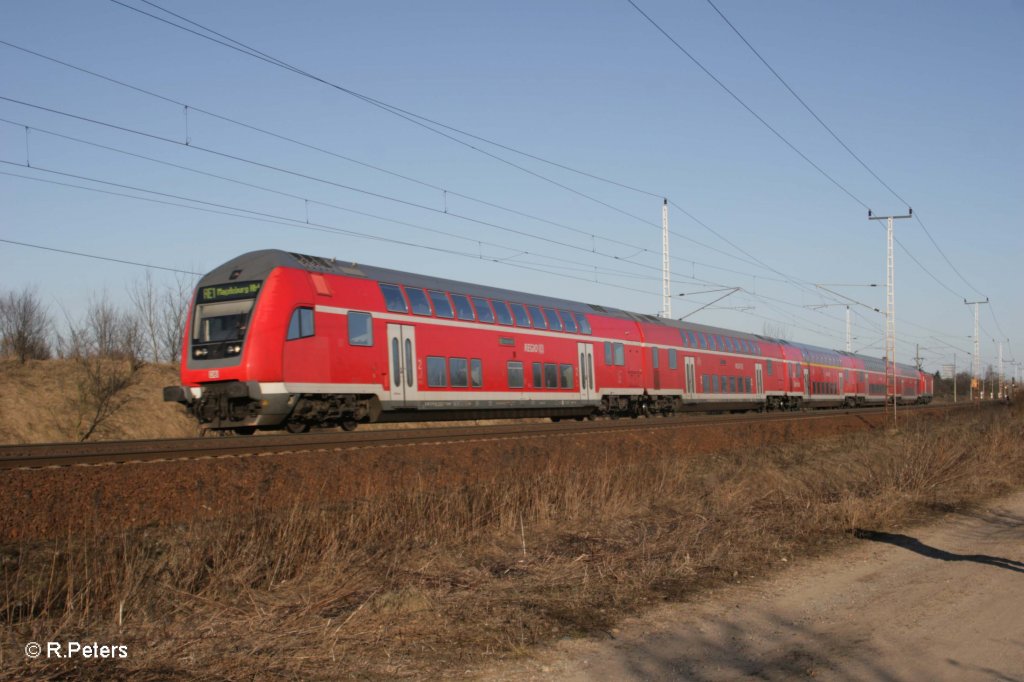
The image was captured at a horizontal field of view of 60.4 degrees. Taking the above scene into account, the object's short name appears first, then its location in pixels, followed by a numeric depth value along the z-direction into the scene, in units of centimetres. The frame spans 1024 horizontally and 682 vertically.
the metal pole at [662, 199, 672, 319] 3788
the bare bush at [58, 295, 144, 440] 3005
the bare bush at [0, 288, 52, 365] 4017
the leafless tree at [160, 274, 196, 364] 4106
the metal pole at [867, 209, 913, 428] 3162
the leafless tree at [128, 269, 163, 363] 3979
